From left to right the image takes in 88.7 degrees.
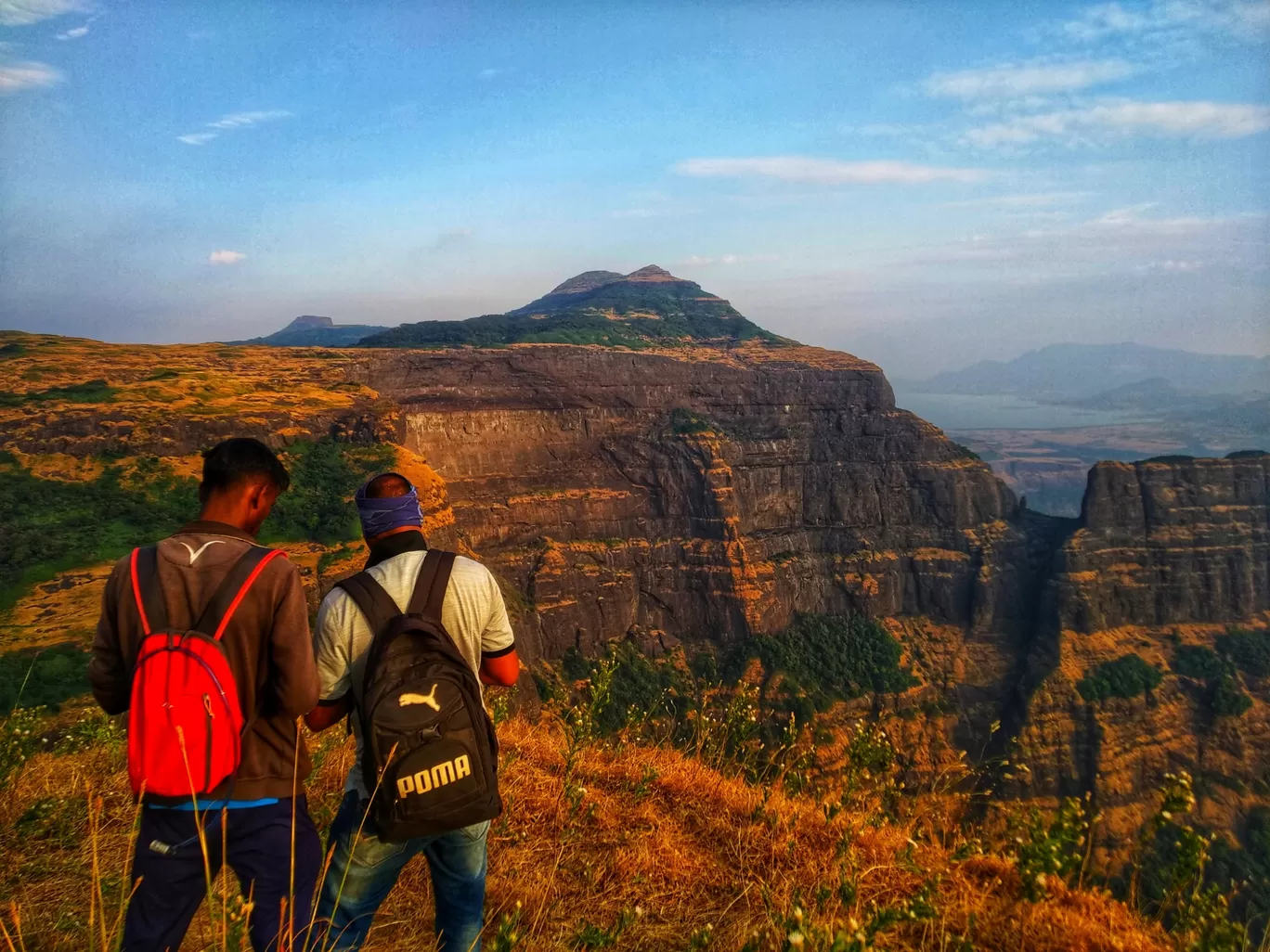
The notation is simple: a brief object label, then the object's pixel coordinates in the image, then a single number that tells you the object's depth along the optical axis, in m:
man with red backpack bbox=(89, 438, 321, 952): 2.14
